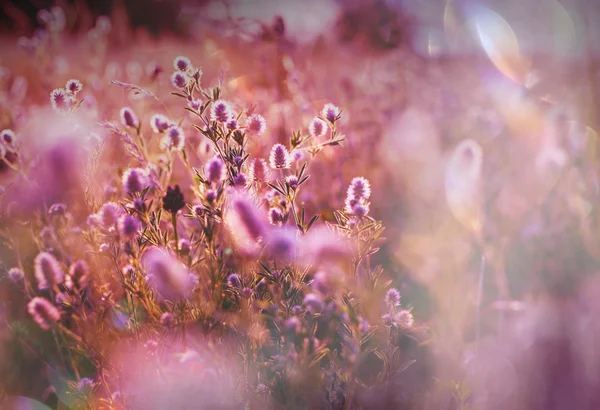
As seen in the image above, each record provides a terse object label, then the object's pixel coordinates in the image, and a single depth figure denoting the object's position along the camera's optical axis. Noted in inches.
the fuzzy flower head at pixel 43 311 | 23.3
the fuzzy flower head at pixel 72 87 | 23.1
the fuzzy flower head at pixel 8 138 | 25.3
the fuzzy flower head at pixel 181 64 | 23.0
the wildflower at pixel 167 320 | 23.8
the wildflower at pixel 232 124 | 22.4
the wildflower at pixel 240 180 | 22.4
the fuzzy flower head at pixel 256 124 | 22.7
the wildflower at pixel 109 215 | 22.2
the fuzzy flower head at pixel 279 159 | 22.5
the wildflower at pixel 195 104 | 22.7
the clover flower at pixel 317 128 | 23.6
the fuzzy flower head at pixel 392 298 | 24.6
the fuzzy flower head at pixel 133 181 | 21.0
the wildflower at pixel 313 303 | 23.5
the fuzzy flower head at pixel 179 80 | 22.6
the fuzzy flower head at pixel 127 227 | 20.9
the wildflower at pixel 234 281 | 23.6
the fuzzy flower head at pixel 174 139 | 22.1
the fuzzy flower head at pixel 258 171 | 22.6
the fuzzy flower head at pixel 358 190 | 23.3
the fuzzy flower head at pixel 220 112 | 22.3
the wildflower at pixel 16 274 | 27.6
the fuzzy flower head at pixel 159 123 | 24.0
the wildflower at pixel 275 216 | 23.5
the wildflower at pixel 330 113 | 23.0
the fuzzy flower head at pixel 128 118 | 23.3
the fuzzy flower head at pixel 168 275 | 22.2
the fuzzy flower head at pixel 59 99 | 23.4
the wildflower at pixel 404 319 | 24.4
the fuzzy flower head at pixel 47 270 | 22.5
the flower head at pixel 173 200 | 20.7
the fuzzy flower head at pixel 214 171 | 21.2
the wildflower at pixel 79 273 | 23.2
